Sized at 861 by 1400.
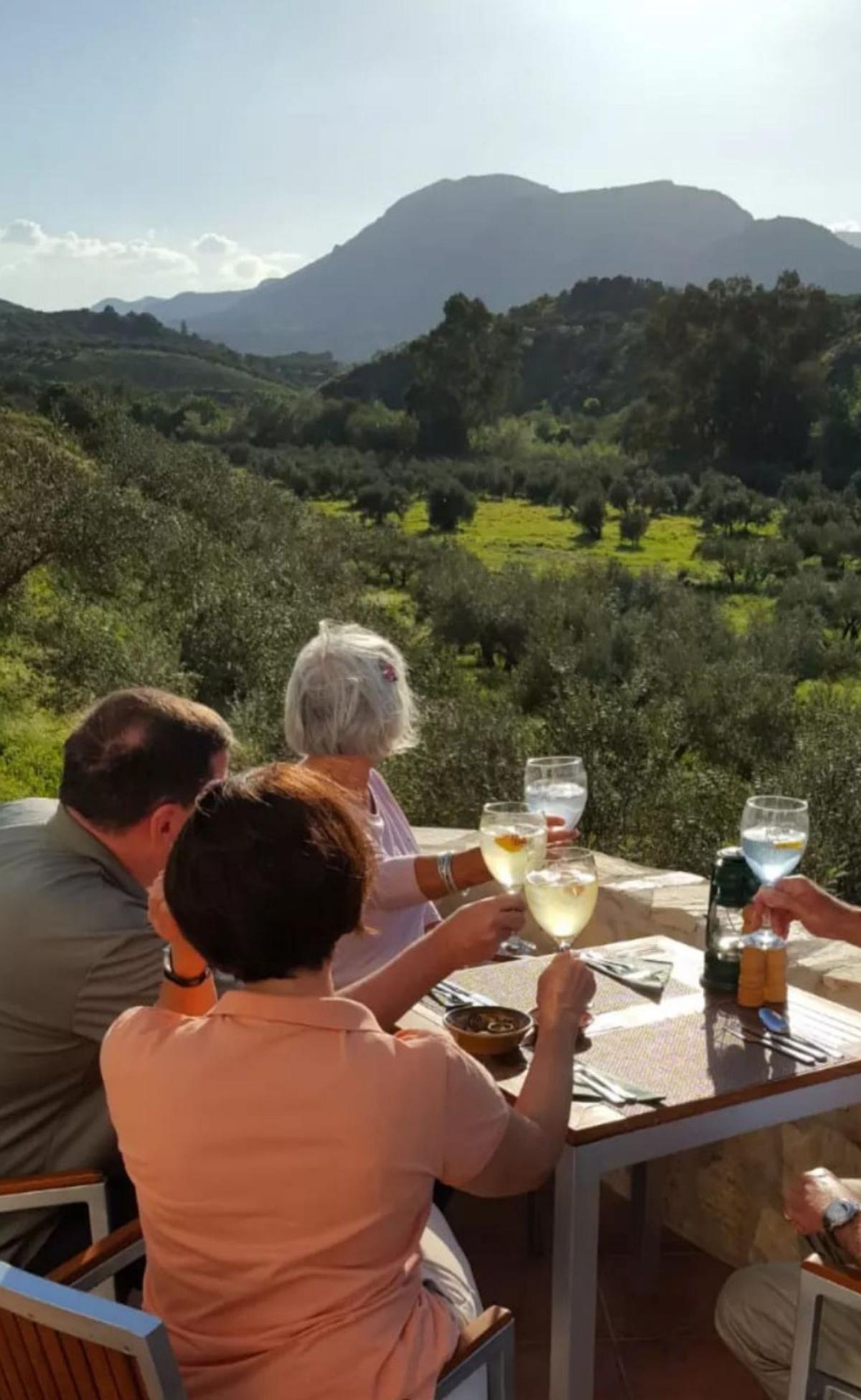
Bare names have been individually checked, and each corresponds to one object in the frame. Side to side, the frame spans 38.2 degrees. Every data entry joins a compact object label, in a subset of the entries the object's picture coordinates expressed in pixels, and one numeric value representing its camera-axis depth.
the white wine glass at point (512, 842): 1.84
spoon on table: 1.90
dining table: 1.69
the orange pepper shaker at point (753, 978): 2.03
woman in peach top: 1.23
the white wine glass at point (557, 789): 2.11
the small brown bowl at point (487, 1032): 1.84
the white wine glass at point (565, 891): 1.74
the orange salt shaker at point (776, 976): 2.04
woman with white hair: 2.37
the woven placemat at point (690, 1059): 1.77
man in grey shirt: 1.74
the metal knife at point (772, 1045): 1.84
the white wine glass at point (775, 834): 1.90
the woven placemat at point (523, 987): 2.10
